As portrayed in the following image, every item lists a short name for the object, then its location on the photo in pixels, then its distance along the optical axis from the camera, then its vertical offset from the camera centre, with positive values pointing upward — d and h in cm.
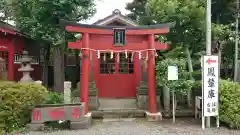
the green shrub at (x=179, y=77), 971 -34
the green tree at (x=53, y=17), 1172 +243
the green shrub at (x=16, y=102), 796 -106
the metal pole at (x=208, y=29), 901 +134
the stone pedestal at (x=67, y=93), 1008 -98
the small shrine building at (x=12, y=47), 1294 +111
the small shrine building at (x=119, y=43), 990 +100
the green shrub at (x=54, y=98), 982 -118
